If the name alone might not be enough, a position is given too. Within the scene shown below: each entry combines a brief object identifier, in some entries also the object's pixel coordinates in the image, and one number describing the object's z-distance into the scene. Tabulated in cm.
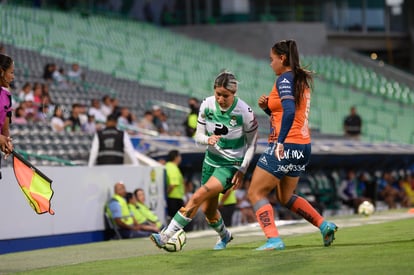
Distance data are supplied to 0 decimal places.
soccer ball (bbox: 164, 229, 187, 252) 1246
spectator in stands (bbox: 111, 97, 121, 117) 2495
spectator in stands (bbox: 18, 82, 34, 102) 2383
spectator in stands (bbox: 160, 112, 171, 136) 2734
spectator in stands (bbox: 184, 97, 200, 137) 2453
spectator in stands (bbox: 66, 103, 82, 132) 2369
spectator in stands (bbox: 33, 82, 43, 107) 2400
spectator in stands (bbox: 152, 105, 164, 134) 2744
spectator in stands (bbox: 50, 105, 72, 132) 2342
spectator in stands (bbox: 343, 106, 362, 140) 3500
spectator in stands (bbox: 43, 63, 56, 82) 2750
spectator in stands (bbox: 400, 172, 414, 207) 3183
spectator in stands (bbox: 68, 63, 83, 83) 2905
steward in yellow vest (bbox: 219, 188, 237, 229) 2084
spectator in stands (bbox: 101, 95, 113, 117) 2603
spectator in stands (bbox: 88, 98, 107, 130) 2507
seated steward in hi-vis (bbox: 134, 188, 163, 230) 1986
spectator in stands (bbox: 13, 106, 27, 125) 2266
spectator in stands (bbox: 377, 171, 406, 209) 3070
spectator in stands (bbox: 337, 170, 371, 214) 2926
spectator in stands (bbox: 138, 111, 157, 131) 2669
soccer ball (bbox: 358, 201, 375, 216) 2238
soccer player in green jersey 1253
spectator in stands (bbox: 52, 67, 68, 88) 2771
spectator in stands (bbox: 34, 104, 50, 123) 2351
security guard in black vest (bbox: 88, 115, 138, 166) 2017
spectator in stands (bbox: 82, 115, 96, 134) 2398
